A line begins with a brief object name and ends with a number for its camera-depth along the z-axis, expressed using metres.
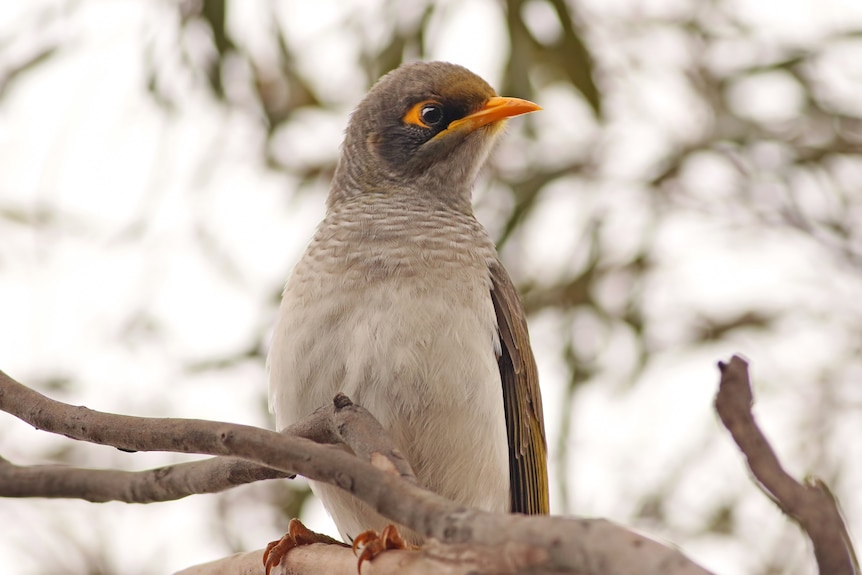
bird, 3.12
